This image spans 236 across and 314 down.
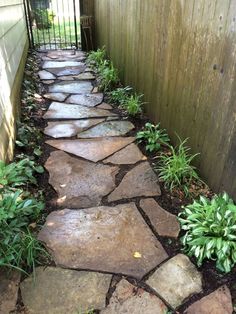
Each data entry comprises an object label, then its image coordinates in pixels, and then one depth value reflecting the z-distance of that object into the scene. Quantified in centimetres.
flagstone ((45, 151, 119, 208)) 222
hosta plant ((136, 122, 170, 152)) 280
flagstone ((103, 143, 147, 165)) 268
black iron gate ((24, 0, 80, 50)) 688
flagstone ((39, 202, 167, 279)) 170
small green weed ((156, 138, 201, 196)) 229
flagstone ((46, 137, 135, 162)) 279
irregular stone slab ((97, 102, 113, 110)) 386
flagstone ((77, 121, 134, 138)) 320
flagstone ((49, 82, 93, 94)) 439
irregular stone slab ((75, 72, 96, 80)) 497
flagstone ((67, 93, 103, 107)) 399
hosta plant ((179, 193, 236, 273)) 161
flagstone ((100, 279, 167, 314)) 146
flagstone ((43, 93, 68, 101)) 411
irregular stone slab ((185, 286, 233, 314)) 146
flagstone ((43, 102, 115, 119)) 359
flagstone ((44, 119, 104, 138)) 318
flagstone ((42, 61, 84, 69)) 562
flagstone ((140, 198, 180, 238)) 192
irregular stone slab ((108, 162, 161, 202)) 225
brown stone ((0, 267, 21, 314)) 146
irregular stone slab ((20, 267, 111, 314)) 147
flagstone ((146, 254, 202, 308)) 152
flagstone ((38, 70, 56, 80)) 492
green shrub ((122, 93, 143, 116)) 348
